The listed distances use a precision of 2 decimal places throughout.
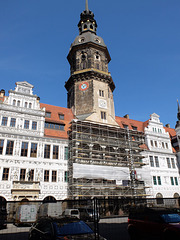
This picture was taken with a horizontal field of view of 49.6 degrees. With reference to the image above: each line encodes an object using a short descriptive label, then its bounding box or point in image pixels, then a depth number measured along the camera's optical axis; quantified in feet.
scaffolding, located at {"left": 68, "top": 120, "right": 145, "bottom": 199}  82.07
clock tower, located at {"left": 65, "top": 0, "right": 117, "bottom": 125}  107.34
